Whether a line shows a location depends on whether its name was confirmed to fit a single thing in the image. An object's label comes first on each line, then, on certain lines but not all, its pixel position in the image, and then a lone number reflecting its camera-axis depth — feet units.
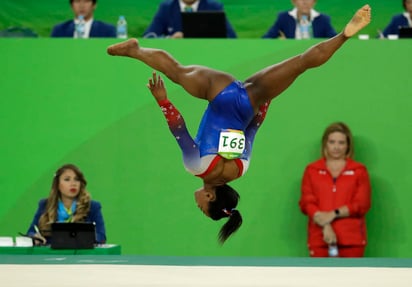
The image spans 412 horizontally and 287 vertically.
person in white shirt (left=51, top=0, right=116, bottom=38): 67.46
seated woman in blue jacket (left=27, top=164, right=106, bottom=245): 59.57
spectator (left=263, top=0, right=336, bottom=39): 66.64
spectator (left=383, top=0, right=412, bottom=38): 68.38
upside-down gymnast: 46.68
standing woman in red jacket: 62.13
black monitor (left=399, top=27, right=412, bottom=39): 64.59
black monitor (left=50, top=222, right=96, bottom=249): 56.18
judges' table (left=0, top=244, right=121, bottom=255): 56.80
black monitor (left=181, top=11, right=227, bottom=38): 64.13
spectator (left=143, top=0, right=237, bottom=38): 67.72
